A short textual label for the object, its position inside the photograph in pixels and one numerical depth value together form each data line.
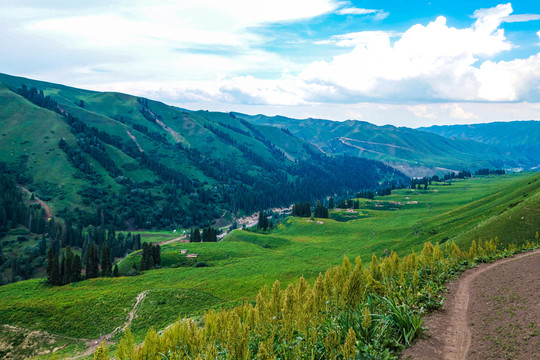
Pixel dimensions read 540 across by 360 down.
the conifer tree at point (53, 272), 97.81
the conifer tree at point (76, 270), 105.28
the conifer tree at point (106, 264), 115.76
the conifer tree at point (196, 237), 184.15
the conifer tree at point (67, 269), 101.94
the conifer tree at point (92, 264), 114.36
